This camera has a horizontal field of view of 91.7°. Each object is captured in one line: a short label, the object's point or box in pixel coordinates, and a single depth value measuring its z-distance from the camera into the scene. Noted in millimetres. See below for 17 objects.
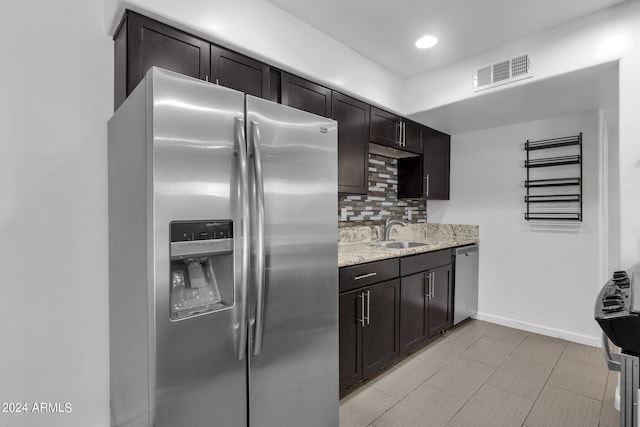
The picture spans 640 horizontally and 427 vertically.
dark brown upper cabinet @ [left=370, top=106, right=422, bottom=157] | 2855
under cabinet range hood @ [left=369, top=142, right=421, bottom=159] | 3014
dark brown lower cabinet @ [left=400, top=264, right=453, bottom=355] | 2602
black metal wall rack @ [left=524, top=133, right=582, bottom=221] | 3043
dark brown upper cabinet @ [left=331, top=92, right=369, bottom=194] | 2500
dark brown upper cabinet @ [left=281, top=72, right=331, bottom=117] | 2135
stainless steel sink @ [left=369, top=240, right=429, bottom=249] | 3227
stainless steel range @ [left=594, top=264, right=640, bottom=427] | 995
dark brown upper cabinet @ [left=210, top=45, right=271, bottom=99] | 1786
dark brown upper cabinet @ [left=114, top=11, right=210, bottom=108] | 1496
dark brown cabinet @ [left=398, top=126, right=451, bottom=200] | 3508
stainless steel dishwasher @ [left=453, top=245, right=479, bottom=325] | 3310
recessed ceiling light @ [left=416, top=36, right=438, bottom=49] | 2412
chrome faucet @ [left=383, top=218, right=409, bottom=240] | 3398
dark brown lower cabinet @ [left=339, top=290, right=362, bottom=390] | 2049
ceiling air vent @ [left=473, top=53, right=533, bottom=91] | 2402
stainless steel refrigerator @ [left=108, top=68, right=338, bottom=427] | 1080
